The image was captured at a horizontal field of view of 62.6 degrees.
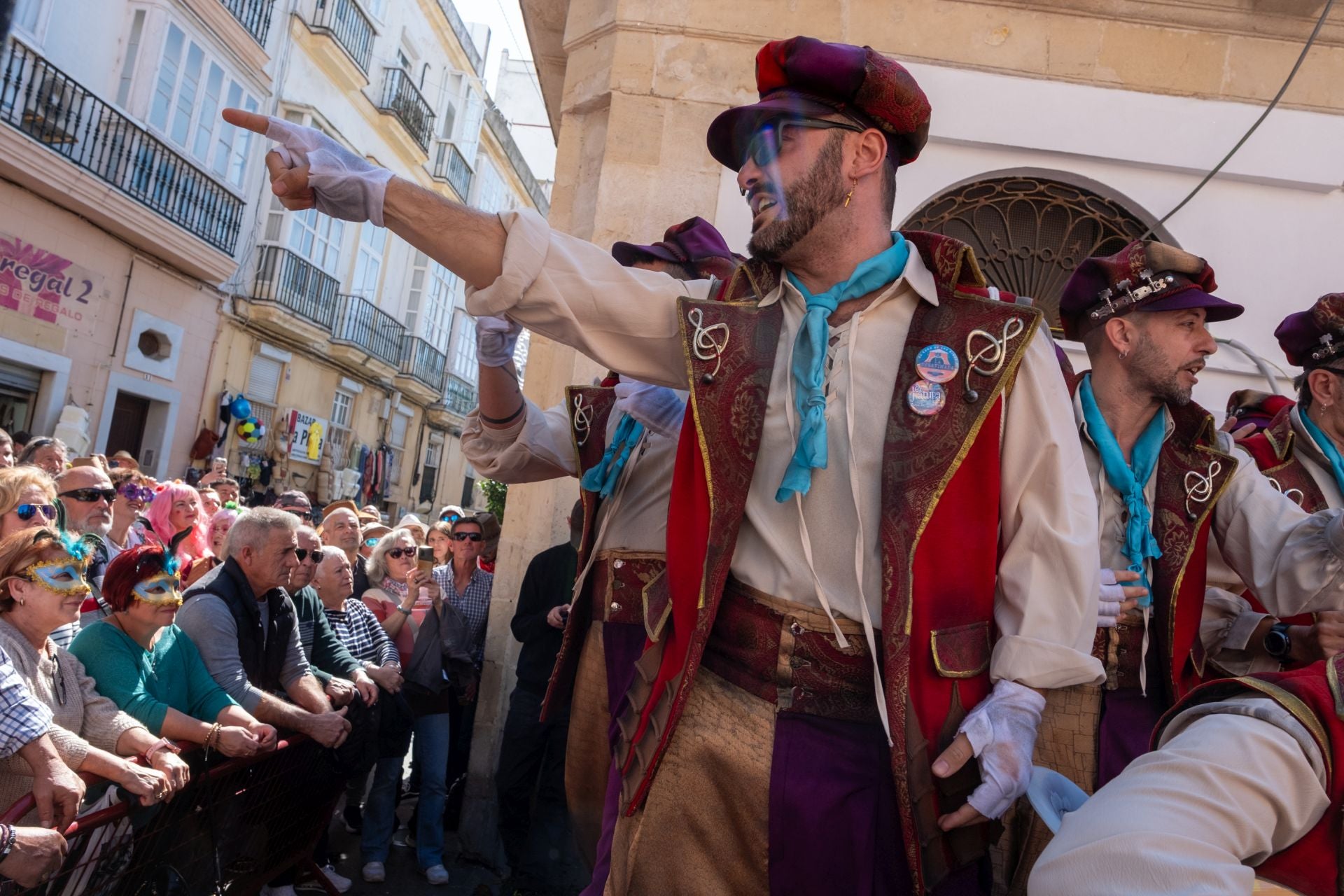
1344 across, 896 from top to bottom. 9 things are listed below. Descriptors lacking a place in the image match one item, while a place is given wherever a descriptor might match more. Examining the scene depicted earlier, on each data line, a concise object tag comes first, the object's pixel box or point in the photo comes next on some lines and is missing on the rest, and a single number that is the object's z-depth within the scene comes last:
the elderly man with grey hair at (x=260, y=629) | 4.32
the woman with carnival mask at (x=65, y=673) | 3.32
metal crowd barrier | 3.21
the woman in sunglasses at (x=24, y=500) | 4.55
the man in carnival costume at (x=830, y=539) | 1.96
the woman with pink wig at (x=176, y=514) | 6.84
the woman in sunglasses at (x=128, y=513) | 6.21
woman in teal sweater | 3.76
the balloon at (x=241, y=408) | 19.45
